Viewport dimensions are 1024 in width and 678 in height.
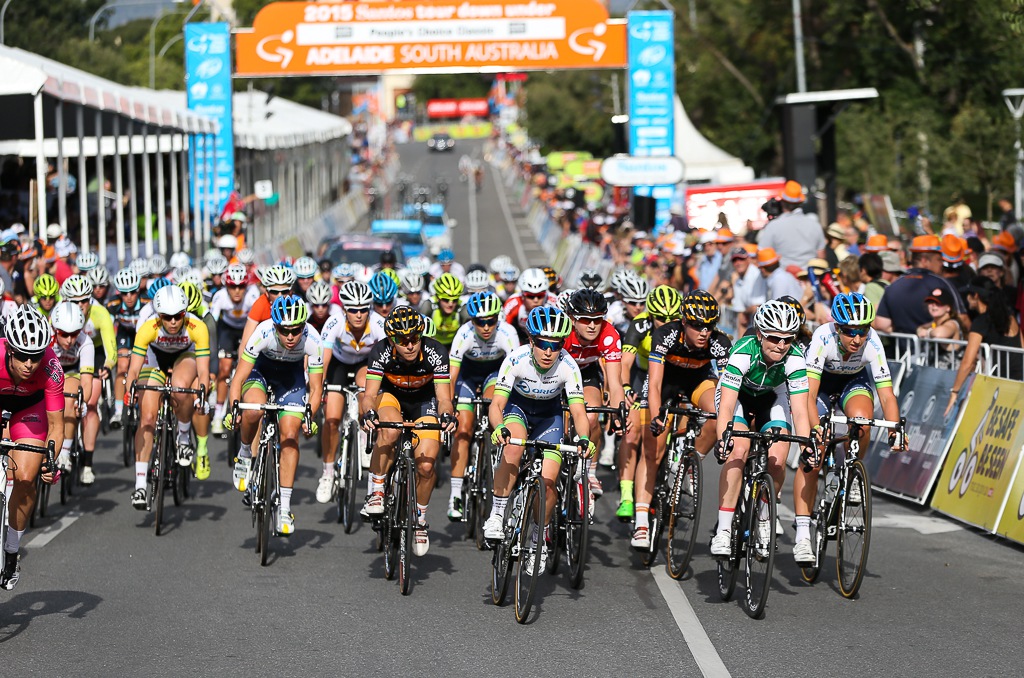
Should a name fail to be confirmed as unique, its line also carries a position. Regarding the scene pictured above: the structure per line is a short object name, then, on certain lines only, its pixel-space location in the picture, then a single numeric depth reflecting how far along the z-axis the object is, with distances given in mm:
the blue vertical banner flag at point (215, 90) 38531
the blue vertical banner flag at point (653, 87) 37656
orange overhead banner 37094
